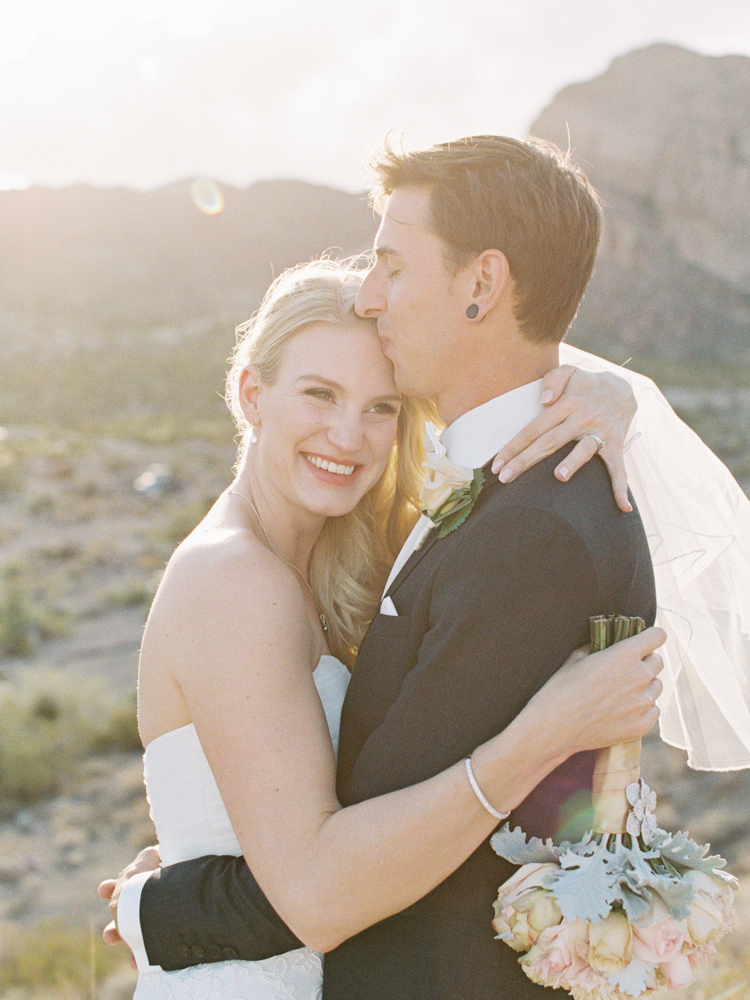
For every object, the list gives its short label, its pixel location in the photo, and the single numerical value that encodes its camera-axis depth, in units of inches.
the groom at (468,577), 71.4
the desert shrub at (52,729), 298.5
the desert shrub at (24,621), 426.9
